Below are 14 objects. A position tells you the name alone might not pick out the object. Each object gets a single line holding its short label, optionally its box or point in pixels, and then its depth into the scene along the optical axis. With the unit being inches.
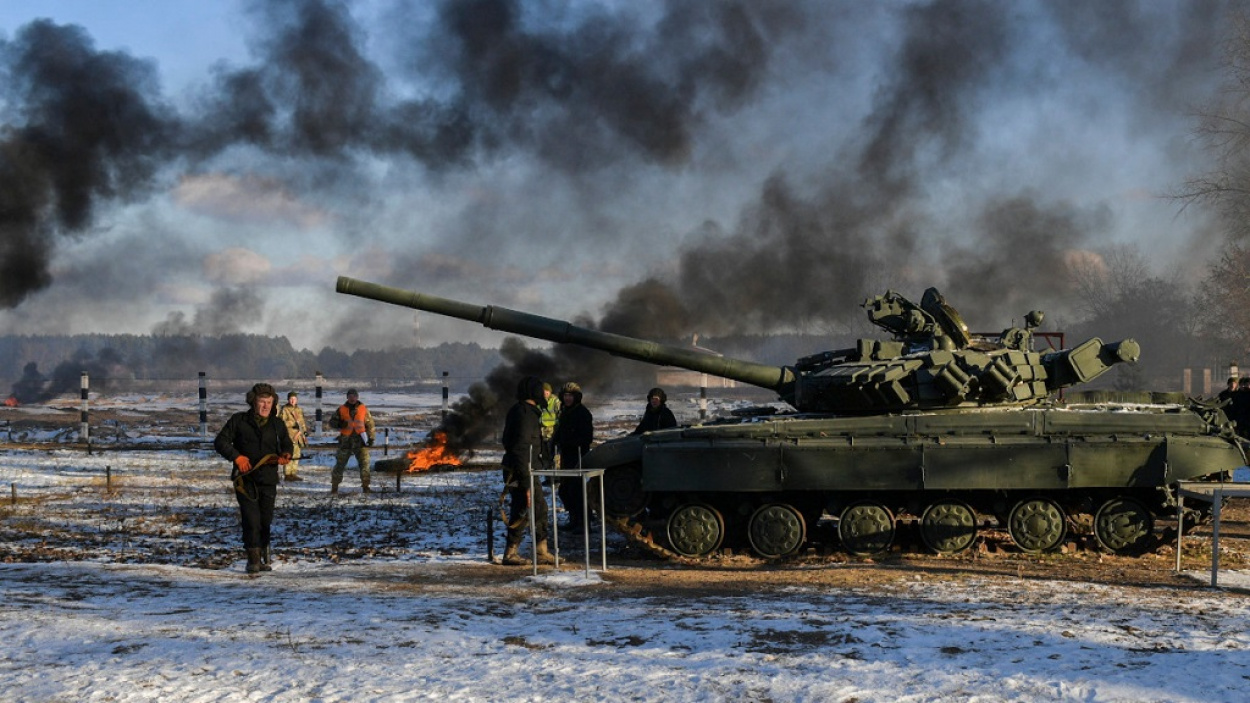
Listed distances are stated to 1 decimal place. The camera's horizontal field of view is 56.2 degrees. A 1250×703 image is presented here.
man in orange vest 695.1
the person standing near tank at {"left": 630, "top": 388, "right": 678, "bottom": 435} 579.5
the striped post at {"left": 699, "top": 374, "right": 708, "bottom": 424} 1007.1
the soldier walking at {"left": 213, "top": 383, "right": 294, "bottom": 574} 421.7
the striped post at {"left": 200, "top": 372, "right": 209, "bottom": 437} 1077.1
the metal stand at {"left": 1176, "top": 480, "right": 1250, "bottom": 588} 379.6
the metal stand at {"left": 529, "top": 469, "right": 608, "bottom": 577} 410.0
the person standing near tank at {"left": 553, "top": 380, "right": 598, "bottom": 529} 573.0
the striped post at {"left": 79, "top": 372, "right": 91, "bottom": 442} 1000.5
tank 458.9
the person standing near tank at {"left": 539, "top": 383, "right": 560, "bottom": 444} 674.2
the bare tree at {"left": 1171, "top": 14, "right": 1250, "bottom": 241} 1182.9
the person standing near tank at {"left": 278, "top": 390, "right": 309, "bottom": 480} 746.8
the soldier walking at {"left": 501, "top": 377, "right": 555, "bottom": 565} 444.1
